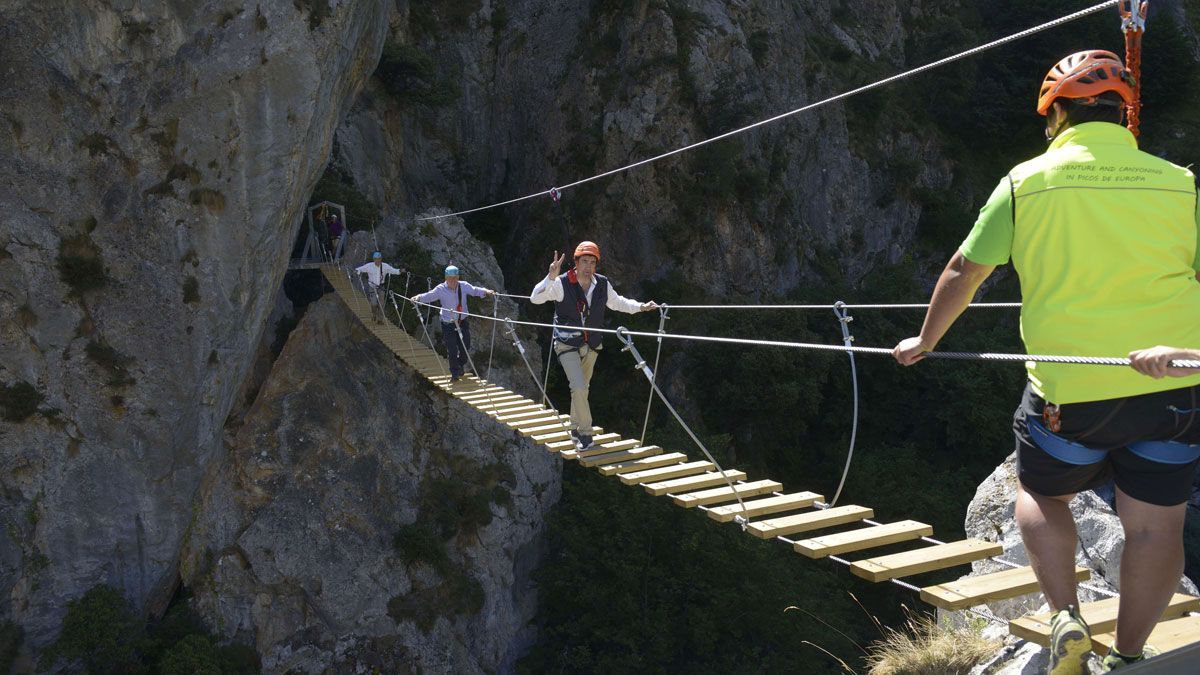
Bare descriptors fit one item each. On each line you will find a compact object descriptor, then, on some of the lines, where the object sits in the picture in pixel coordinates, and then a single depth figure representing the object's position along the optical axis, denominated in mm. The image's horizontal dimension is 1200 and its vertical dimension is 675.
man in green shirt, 2029
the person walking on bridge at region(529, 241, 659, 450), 6281
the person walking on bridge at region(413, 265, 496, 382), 9305
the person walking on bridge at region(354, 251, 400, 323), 12219
